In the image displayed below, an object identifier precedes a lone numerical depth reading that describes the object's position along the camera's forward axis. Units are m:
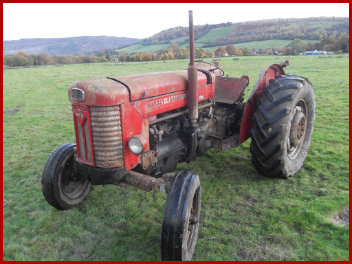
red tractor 2.64
